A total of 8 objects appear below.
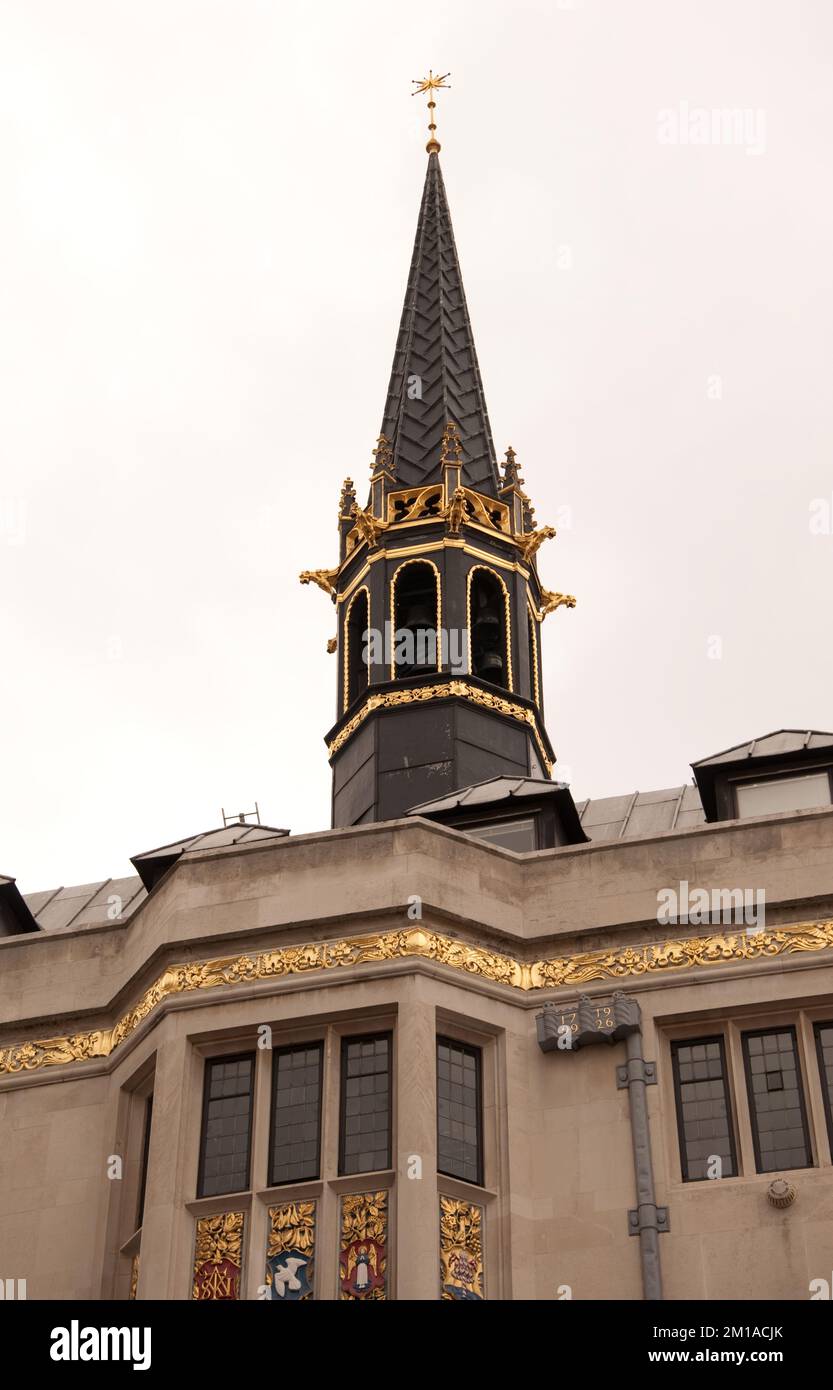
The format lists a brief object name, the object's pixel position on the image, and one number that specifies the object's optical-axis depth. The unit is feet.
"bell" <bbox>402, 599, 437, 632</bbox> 152.54
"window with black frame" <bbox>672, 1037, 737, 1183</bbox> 92.32
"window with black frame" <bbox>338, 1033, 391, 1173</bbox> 91.61
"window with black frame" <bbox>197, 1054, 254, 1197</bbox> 92.68
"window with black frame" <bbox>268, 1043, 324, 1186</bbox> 92.12
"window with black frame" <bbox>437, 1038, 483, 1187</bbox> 92.32
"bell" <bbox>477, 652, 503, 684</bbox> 152.25
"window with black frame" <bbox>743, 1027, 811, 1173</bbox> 91.66
